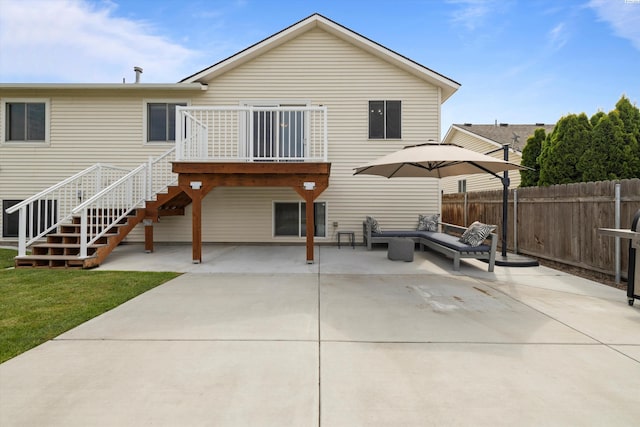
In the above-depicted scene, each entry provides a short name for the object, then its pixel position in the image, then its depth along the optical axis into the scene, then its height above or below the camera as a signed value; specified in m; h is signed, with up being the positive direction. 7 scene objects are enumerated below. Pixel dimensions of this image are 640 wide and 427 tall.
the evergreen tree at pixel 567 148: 8.39 +1.89
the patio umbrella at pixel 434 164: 5.45 +1.12
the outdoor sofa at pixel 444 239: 6.46 -0.52
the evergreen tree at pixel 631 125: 7.84 +2.35
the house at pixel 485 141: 15.38 +4.17
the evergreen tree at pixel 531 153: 10.19 +2.18
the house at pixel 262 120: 9.86 +2.79
